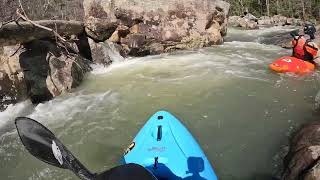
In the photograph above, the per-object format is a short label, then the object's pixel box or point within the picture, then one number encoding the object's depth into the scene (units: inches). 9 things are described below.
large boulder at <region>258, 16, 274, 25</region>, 490.6
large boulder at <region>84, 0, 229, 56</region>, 234.6
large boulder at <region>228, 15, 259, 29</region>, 438.3
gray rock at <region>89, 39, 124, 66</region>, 216.6
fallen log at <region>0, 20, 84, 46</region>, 147.3
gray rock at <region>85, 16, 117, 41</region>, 228.8
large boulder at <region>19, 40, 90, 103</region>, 164.5
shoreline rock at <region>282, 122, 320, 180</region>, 83.8
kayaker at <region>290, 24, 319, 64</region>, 187.6
